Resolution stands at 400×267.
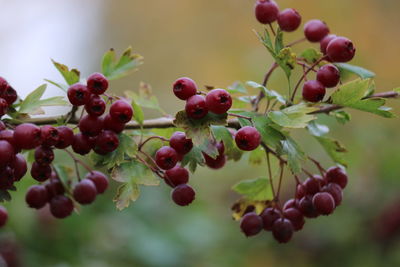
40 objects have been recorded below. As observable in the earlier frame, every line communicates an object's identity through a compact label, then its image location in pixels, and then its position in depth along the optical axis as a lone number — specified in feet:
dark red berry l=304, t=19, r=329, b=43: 3.21
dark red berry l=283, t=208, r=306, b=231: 3.16
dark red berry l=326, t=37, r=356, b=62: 3.08
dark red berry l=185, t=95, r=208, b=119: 3.02
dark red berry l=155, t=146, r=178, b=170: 3.05
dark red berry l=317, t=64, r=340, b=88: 3.08
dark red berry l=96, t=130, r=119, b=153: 3.05
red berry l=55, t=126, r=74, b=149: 3.04
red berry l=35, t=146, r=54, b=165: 3.05
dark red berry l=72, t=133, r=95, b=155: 3.06
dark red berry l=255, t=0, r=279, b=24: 3.22
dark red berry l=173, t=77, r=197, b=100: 3.03
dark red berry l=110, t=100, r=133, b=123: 3.04
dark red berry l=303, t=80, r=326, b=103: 3.08
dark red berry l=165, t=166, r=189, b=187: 3.12
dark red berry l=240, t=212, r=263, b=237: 3.16
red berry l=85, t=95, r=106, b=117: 3.05
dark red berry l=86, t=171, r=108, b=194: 3.18
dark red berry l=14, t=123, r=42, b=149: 3.01
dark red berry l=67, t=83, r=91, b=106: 3.05
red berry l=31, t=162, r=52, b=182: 3.08
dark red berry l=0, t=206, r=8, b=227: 3.15
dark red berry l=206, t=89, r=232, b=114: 3.00
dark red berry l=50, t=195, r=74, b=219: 3.16
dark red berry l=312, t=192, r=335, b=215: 3.11
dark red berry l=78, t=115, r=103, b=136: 3.05
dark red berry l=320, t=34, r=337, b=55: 3.17
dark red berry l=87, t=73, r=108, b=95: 3.06
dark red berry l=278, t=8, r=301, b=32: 3.22
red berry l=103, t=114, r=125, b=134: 3.06
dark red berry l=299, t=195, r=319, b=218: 3.15
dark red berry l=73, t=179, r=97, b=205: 3.14
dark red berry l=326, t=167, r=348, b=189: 3.18
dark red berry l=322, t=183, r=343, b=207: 3.15
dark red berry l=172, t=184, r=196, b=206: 3.10
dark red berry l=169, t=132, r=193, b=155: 3.06
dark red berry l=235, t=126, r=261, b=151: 3.02
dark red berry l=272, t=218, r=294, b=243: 3.14
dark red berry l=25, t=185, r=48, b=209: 3.16
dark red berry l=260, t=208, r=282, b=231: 3.18
